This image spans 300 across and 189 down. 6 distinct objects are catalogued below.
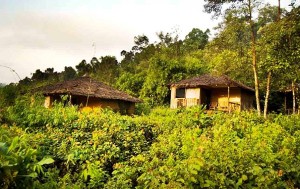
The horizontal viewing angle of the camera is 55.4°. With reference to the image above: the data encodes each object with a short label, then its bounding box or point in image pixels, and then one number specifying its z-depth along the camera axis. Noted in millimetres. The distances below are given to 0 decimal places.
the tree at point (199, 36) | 69750
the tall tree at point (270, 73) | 18530
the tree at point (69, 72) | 76438
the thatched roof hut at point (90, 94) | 22406
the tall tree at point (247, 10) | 19969
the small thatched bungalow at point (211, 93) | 27781
